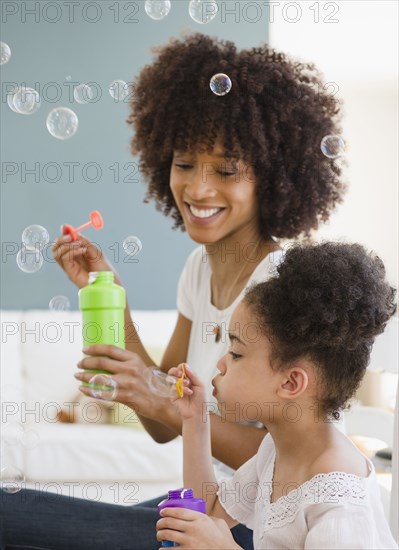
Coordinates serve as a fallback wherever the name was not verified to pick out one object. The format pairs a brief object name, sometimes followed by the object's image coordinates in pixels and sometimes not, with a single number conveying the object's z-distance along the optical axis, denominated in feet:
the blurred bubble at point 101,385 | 7.49
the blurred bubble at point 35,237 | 9.08
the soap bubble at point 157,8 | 9.44
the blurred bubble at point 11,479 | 7.77
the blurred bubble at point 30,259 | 8.89
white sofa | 12.73
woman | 7.65
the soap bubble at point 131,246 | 8.91
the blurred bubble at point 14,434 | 9.18
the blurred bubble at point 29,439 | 8.80
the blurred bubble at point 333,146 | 8.46
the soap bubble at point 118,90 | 8.99
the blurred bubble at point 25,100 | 9.17
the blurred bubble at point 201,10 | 9.13
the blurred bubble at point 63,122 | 9.36
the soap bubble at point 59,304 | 9.03
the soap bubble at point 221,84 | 8.37
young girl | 7.14
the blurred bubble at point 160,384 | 7.67
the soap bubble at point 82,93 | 9.16
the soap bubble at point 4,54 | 9.19
